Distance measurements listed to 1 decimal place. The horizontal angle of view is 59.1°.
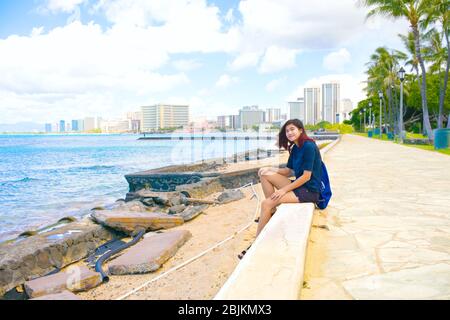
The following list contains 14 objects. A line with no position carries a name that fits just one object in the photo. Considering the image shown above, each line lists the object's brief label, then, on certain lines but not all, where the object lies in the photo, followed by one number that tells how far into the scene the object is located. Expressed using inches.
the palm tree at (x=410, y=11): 973.2
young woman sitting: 184.1
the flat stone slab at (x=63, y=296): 151.4
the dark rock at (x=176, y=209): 376.0
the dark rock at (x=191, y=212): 336.2
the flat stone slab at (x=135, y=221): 298.8
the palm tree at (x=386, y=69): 1787.6
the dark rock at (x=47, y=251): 220.7
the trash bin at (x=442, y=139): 769.6
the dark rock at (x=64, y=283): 188.2
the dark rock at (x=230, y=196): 414.9
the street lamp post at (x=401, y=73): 1025.2
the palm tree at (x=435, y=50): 1242.1
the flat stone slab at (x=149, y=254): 201.6
